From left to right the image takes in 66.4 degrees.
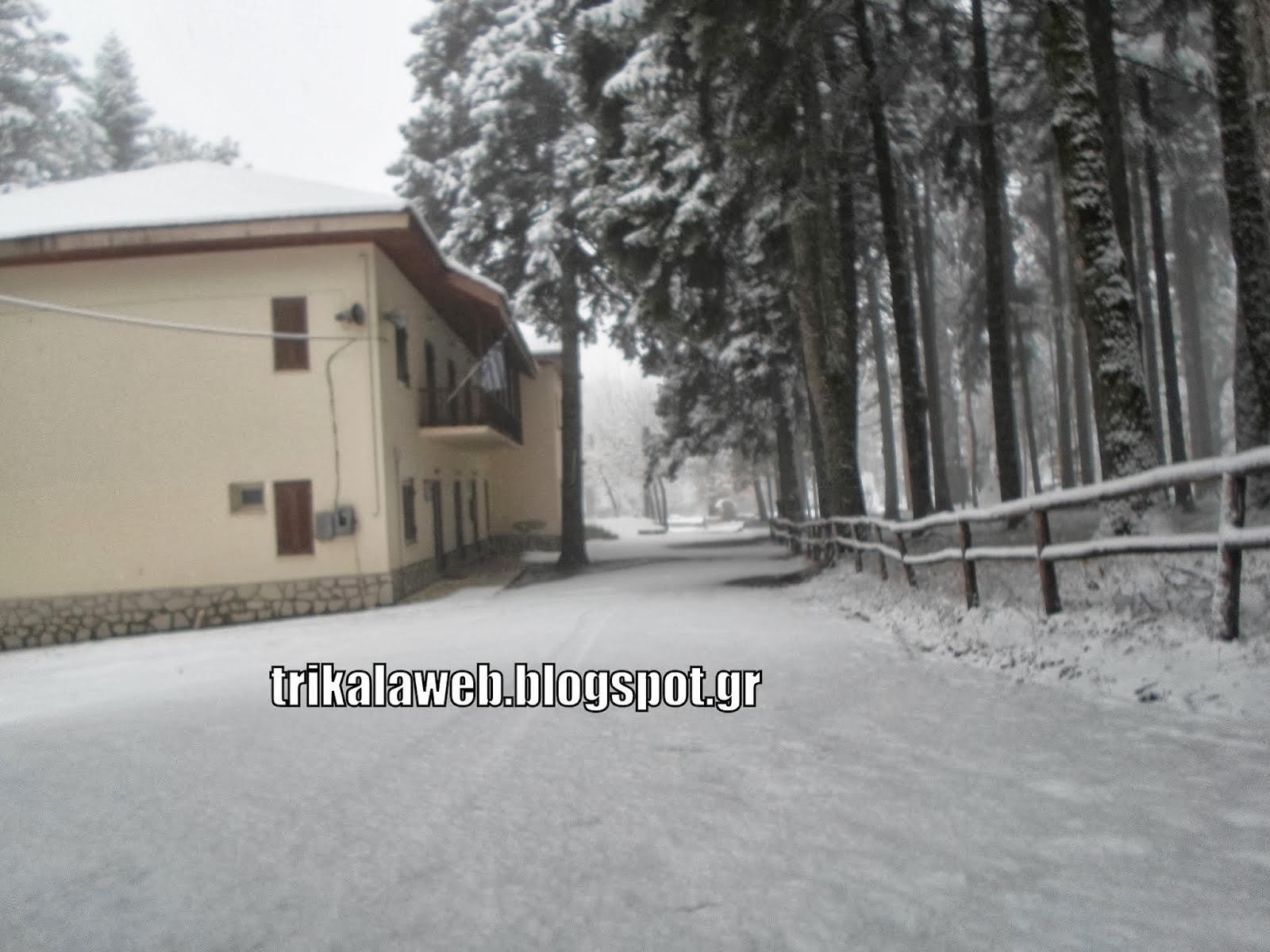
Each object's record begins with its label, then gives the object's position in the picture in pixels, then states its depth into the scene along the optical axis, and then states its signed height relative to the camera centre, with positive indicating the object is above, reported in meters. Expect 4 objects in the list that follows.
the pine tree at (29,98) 32.38 +15.80
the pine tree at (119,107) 42.12 +19.22
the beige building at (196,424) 17.06 +2.07
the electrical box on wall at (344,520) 17.22 +0.19
